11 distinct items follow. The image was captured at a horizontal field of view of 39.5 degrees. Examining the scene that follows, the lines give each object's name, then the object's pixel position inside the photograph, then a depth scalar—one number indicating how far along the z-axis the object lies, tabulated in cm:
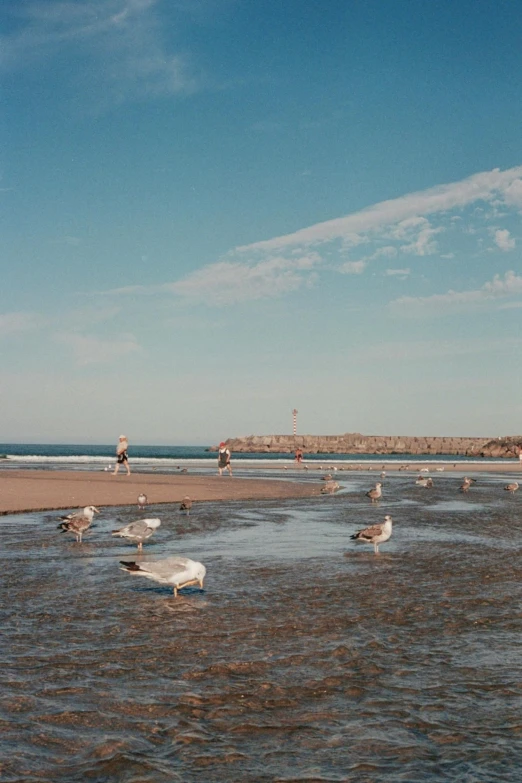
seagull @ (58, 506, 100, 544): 1773
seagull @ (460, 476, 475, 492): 3853
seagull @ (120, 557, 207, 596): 1186
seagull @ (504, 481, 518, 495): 3950
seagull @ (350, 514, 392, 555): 1656
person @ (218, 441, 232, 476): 5069
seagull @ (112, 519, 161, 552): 1661
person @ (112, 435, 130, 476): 4247
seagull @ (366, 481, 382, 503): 3023
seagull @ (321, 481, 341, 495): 3678
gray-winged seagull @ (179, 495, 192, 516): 2570
